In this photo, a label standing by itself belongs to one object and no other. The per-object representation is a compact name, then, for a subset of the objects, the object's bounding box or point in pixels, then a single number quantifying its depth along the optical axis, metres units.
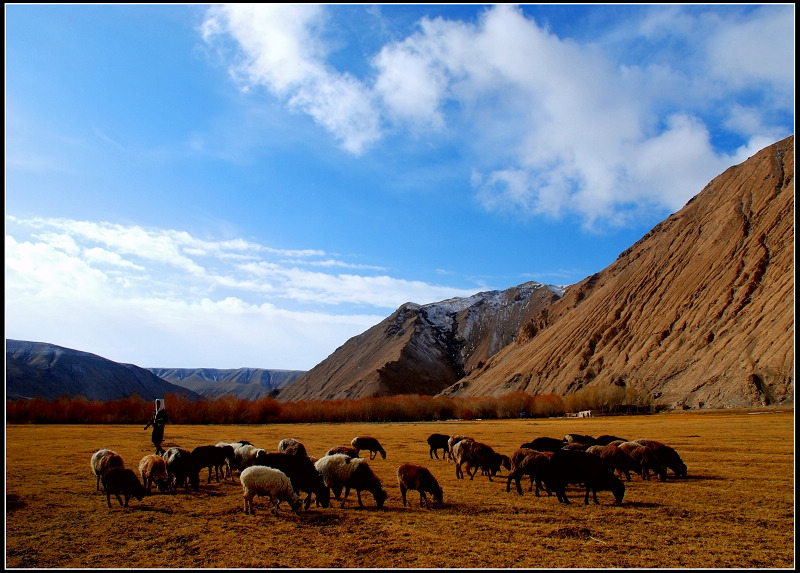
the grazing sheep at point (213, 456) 15.85
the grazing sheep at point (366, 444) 23.48
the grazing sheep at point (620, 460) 16.97
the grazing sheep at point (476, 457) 17.45
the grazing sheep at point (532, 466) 14.02
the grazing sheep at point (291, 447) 18.44
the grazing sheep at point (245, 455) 16.72
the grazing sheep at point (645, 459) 16.94
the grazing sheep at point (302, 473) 12.80
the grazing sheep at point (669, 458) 17.14
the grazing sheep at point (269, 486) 12.02
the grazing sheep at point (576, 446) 18.72
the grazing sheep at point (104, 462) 14.77
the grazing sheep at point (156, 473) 14.57
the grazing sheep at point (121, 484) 12.73
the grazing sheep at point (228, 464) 17.31
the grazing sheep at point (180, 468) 14.91
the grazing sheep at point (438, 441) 23.95
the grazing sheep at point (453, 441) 20.93
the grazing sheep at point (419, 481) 13.09
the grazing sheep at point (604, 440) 21.70
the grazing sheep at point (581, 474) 13.32
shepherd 21.14
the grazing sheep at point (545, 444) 19.62
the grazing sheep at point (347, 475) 13.11
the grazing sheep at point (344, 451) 17.91
